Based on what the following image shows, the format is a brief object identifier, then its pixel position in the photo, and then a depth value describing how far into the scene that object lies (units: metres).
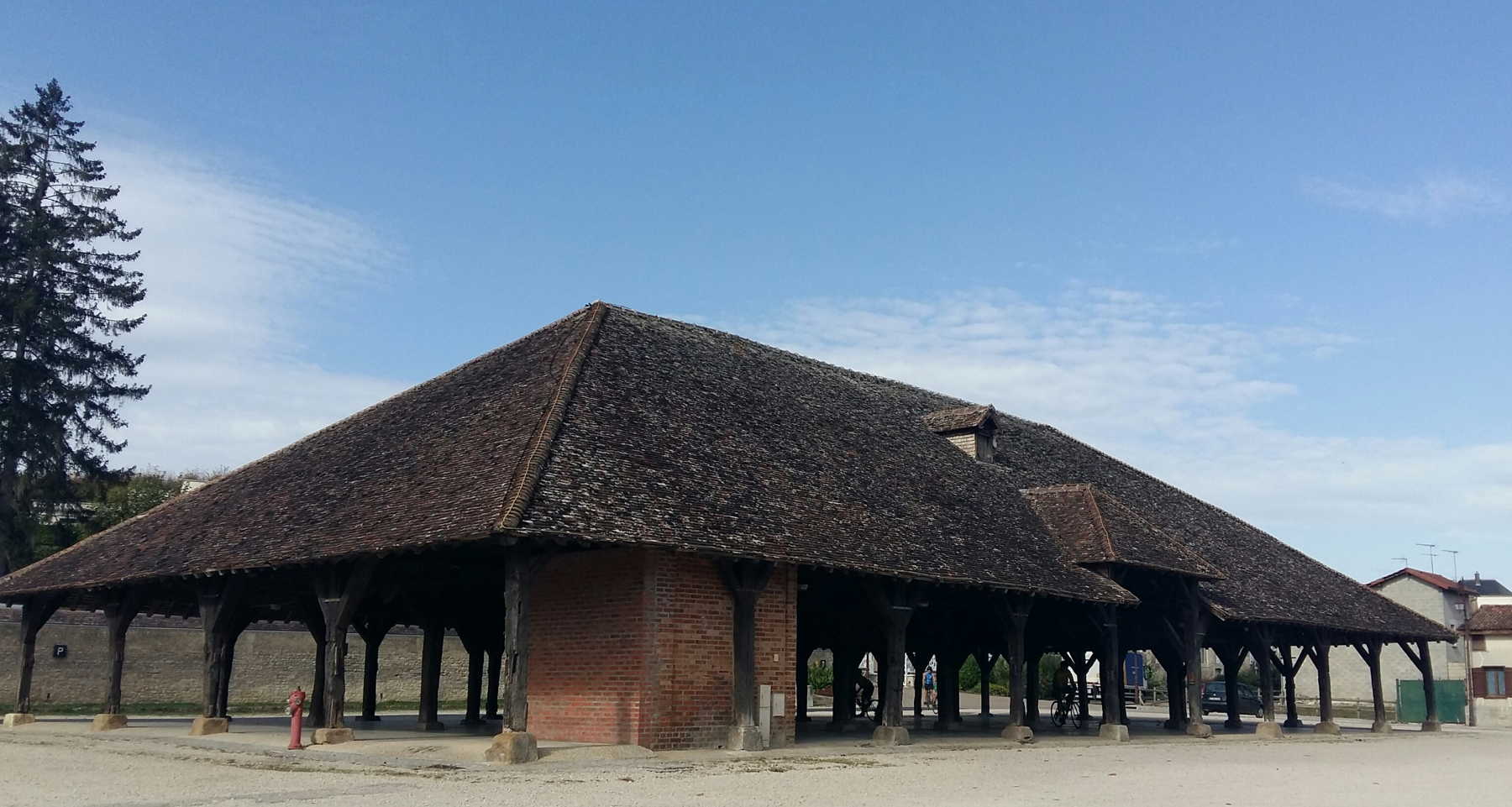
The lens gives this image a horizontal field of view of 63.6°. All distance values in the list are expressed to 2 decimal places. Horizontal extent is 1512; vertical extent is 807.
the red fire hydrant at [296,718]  16.41
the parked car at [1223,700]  41.31
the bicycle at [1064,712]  29.25
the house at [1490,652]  48.03
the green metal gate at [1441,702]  40.41
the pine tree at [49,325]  39.12
